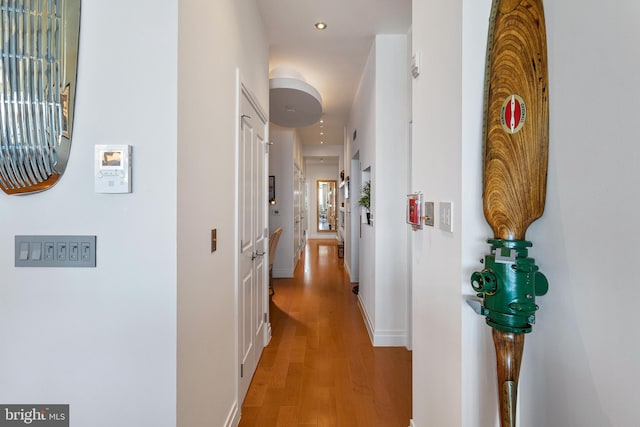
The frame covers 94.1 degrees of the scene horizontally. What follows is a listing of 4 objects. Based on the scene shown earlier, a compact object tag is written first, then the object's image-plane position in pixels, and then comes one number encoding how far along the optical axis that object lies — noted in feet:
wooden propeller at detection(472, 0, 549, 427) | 2.90
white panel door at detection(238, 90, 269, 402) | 6.72
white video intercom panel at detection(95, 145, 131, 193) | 3.56
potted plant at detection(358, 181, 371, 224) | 11.98
